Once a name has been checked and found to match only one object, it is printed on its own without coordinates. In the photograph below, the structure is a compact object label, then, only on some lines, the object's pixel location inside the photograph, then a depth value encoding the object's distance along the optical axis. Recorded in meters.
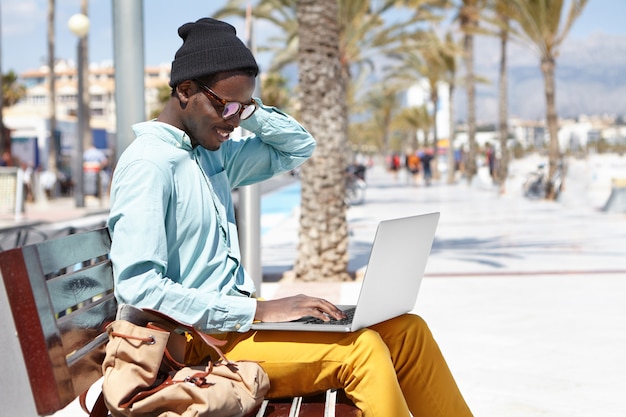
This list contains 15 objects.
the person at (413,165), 39.03
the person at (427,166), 38.31
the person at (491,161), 37.59
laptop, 2.31
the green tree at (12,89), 65.69
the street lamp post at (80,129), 23.91
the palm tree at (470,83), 32.97
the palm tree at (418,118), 76.38
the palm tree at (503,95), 24.40
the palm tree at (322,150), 8.88
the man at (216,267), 2.26
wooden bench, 2.00
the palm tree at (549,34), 23.34
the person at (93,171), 26.06
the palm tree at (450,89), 39.97
